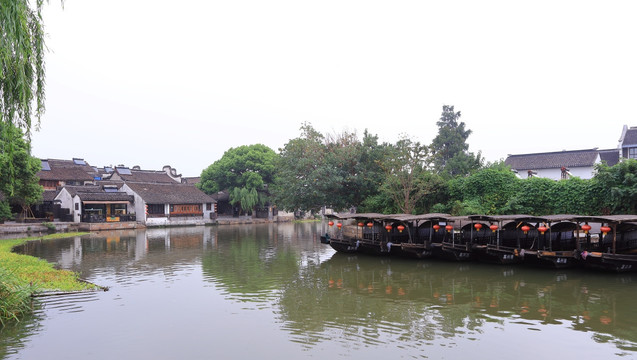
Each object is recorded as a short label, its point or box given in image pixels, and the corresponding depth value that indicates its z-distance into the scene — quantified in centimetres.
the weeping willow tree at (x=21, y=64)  848
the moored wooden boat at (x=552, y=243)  1566
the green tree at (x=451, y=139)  3520
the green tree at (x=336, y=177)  2914
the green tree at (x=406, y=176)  2672
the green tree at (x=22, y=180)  2831
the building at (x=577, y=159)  3834
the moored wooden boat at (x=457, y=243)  1822
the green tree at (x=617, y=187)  1898
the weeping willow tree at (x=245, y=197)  4925
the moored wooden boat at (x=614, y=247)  1449
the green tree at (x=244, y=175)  4997
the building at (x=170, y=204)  4419
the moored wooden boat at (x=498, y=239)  1700
